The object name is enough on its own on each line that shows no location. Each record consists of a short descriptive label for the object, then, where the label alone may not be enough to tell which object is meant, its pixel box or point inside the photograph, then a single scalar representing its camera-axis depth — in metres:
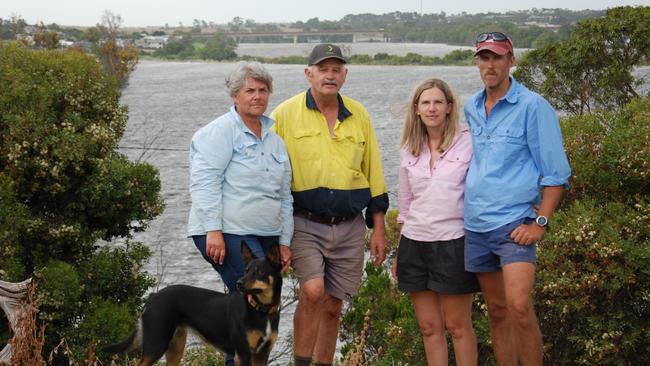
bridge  107.94
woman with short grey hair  5.05
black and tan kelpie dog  5.04
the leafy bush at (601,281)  6.84
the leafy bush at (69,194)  9.21
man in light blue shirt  4.71
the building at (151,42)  125.72
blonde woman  5.02
